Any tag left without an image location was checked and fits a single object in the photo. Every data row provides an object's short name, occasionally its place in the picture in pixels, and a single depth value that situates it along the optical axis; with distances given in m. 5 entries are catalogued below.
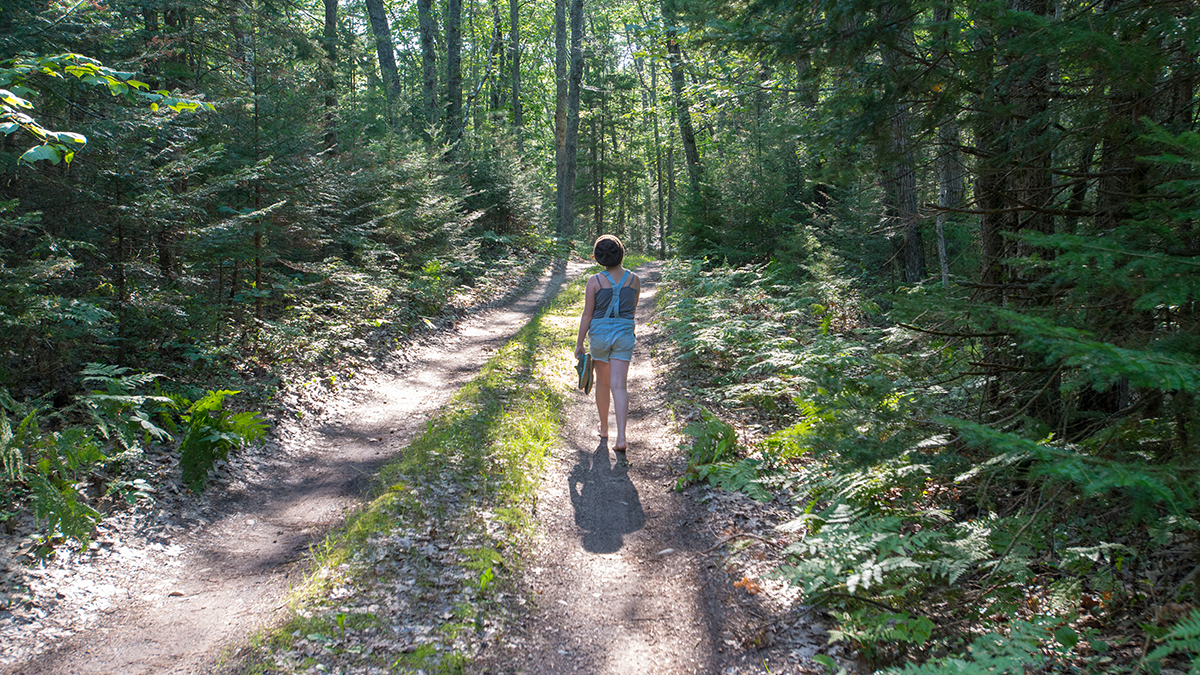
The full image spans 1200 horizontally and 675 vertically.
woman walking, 6.41
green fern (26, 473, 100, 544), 4.02
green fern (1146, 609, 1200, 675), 2.03
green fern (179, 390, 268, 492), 5.30
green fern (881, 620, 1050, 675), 2.41
